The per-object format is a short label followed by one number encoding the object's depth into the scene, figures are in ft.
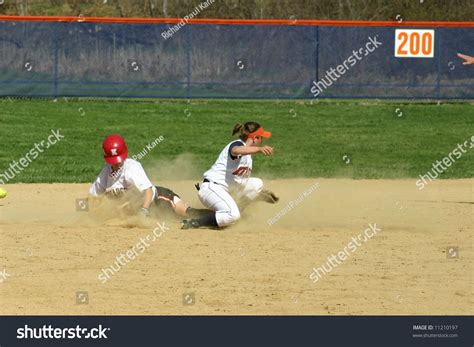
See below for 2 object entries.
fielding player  40.45
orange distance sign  92.48
